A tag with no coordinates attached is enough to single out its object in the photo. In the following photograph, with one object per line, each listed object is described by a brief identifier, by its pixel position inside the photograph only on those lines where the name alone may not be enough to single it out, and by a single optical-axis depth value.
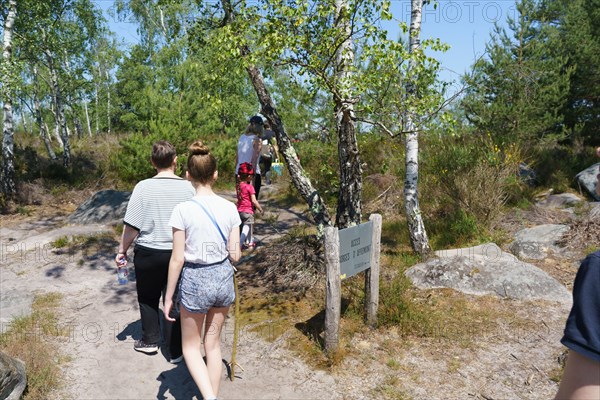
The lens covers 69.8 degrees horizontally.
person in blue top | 1.12
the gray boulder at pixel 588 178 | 10.28
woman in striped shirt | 3.62
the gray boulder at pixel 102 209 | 8.80
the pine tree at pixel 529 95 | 12.63
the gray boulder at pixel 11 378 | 3.21
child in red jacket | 6.20
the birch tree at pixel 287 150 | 5.64
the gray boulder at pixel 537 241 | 6.74
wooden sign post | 3.94
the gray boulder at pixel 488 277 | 5.30
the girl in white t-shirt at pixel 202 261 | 2.84
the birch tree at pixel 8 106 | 9.66
